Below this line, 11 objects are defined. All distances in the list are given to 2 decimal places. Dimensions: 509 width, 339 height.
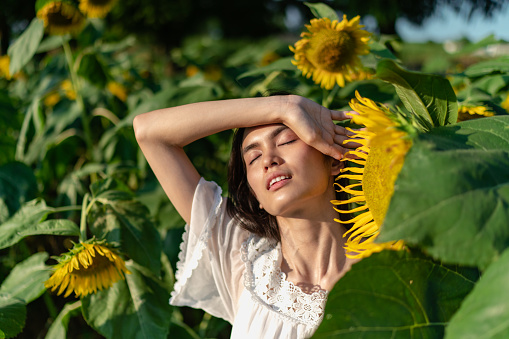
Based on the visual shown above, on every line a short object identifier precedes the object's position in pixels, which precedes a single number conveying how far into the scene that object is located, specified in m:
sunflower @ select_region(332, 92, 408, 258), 0.62
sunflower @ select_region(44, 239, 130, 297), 1.21
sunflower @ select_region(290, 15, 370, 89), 1.39
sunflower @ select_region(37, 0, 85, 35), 1.87
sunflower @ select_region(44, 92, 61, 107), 2.98
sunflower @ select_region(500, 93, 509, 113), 1.34
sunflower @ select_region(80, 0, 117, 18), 2.09
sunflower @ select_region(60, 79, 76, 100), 2.51
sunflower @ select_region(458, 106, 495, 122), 1.07
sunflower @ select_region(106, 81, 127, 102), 2.73
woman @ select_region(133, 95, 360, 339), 1.13
